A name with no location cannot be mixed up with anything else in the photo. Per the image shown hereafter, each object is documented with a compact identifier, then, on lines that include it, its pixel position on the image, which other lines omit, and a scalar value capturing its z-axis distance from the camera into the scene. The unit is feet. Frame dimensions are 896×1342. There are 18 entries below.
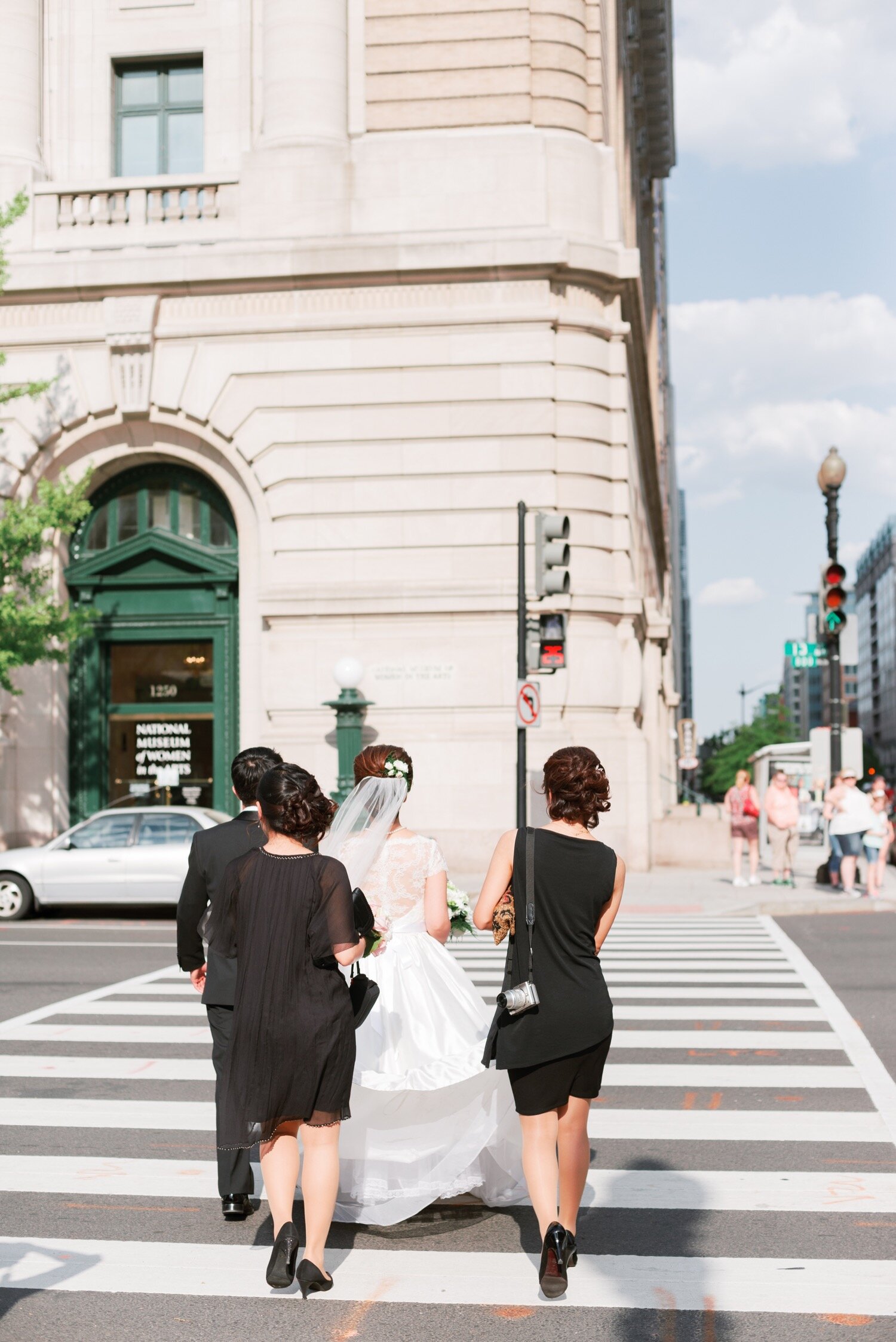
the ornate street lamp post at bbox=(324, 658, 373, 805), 72.33
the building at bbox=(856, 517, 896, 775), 582.76
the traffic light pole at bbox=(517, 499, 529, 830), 59.82
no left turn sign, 57.98
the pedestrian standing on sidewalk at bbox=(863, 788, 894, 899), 65.67
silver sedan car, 58.34
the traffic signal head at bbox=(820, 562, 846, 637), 70.95
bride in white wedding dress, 18.03
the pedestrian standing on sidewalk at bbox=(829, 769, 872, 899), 64.69
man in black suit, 18.74
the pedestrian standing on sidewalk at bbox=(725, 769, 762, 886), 71.41
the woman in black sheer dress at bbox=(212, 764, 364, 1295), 15.92
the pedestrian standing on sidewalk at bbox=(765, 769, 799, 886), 71.51
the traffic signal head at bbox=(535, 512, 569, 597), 56.90
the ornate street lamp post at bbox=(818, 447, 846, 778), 72.55
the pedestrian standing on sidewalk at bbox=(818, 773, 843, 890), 66.18
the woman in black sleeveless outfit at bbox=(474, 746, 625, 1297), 16.19
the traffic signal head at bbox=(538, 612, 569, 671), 59.31
